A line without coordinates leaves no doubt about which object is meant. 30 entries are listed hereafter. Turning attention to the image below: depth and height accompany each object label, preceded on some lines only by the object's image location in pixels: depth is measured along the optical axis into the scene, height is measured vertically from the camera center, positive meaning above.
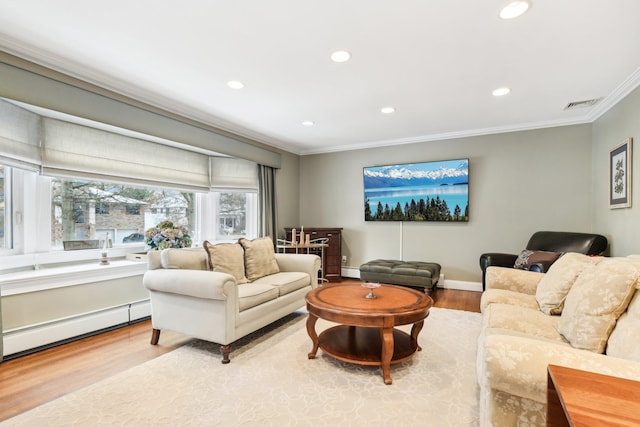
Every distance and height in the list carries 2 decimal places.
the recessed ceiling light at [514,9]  1.84 +1.25
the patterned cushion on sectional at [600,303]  1.43 -0.45
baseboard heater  2.44 -1.04
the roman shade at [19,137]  2.50 +0.66
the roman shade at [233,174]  4.56 +0.61
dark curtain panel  5.02 +0.15
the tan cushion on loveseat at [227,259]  2.98 -0.46
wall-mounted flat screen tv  4.70 +0.34
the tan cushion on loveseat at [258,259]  3.32 -0.51
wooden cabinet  5.25 -0.68
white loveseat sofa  2.41 -0.71
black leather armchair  3.38 -0.40
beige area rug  1.71 -1.16
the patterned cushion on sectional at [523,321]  1.81 -0.70
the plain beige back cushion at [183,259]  2.72 -0.42
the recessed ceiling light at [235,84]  2.95 +1.26
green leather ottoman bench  4.25 -0.88
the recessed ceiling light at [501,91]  3.11 +1.25
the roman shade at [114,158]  2.92 +0.62
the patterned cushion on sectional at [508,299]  2.35 -0.69
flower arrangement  3.52 -0.27
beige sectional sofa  1.14 -0.57
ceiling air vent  3.42 +1.24
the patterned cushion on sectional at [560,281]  2.04 -0.48
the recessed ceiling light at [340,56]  2.41 +1.26
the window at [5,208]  2.71 +0.05
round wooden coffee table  2.13 -0.77
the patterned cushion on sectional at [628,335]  1.26 -0.54
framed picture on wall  3.01 +0.38
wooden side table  0.74 -0.50
